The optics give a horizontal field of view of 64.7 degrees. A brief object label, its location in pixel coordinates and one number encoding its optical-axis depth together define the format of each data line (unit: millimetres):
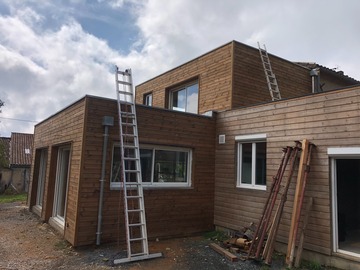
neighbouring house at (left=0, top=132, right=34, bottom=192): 21109
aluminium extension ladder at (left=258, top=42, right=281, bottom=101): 9554
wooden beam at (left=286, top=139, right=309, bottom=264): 5449
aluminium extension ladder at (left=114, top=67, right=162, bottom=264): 6445
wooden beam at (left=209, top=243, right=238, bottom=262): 5868
